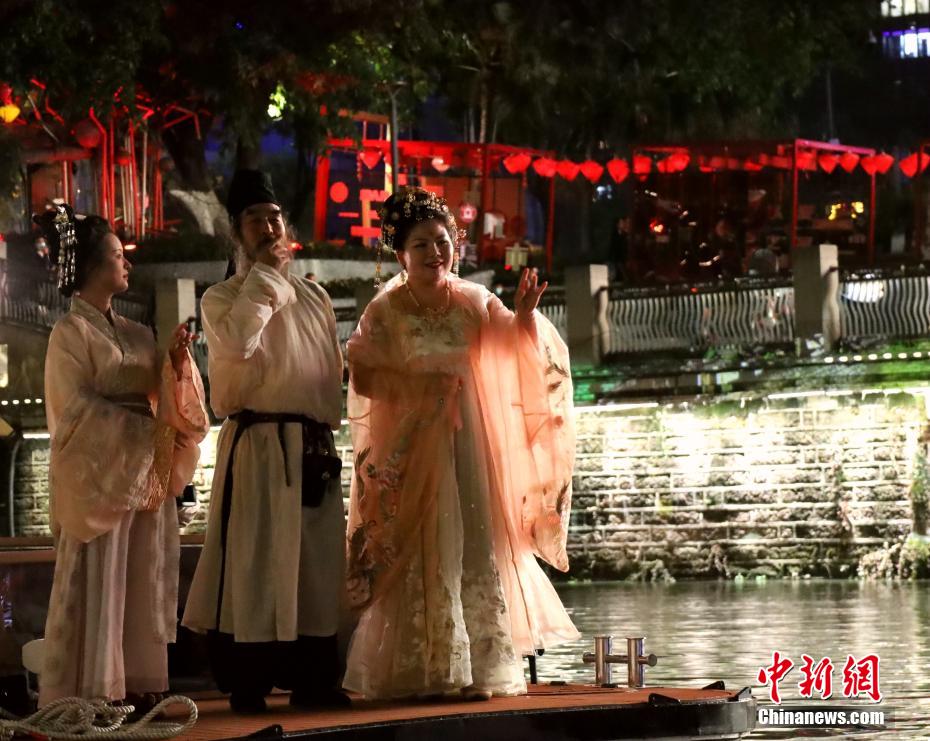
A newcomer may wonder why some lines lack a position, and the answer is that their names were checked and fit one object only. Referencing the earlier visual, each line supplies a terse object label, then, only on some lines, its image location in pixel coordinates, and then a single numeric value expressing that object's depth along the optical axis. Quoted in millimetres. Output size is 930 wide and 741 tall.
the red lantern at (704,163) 28880
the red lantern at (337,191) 31078
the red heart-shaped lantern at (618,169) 28750
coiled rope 5746
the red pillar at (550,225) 29641
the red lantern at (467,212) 30672
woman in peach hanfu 6668
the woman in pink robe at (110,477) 6316
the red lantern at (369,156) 30297
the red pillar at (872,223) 28000
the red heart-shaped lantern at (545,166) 29703
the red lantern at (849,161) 28734
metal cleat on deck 7098
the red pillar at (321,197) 31125
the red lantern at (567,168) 29703
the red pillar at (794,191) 28080
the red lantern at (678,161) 28797
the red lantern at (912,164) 26797
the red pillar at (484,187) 30495
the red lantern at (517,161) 30036
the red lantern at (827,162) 28719
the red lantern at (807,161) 28455
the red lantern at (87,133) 28906
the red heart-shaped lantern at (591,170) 29422
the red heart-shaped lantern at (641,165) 29156
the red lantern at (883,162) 28594
